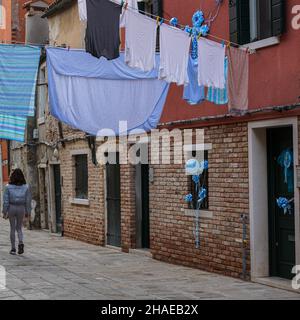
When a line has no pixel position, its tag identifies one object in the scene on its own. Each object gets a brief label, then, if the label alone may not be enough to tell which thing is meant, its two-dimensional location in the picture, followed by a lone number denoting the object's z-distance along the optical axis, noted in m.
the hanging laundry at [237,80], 16.01
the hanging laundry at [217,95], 16.41
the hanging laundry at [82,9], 14.25
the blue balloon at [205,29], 18.38
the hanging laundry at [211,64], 15.42
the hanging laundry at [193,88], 15.84
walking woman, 21.86
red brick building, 15.66
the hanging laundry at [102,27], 14.16
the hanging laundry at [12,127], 19.00
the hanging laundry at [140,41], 14.55
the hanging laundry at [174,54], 15.09
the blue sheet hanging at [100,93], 16.95
